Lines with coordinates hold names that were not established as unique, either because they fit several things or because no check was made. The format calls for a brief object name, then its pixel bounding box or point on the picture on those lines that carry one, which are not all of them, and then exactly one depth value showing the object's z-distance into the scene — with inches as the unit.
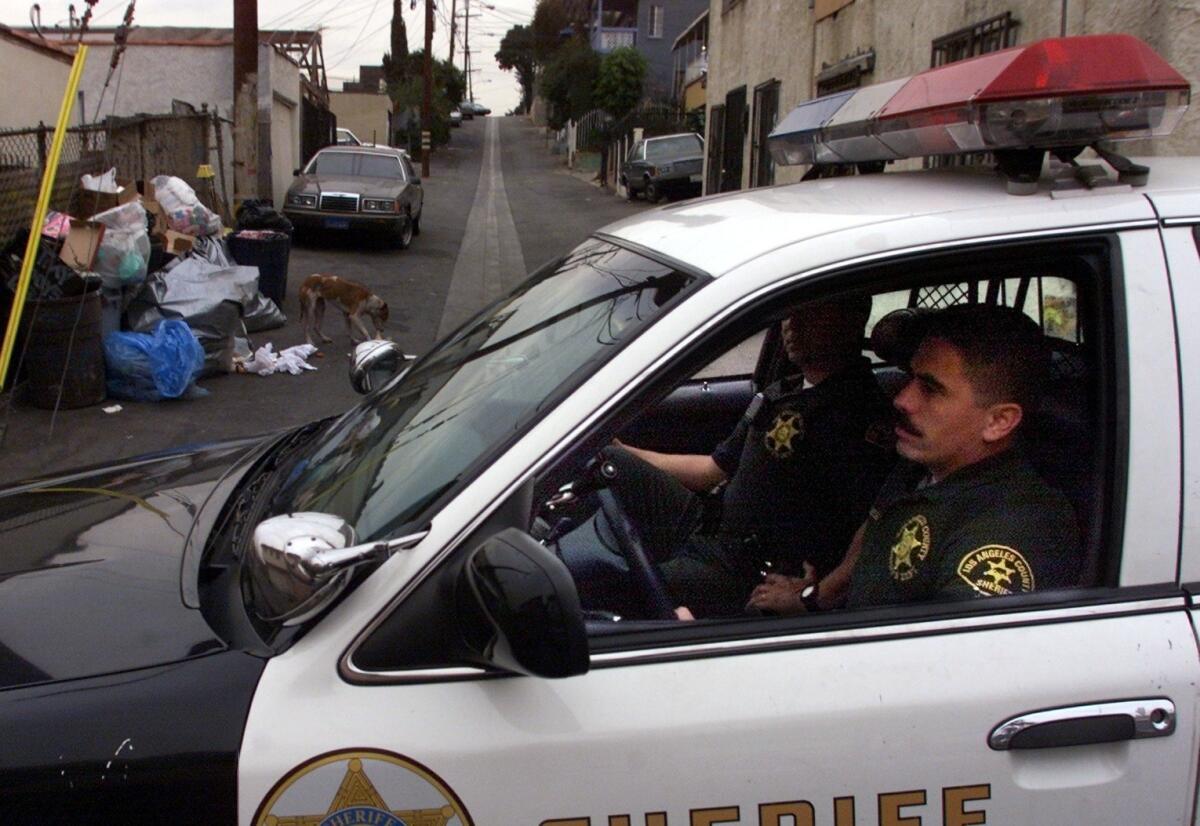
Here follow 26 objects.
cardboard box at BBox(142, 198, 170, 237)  413.1
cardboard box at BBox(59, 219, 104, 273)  330.3
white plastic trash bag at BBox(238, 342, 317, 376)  386.9
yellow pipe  219.6
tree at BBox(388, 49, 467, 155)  2042.3
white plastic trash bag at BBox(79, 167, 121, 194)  374.9
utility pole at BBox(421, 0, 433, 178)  1573.6
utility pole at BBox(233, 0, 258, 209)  592.4
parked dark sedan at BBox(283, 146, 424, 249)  693.3
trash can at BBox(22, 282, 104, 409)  313.3
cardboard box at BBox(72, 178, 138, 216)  361.7
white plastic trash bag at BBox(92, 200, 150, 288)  349.7
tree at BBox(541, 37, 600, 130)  1996.8
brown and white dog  418.0
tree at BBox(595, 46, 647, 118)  1861.5
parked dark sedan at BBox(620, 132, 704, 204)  1079.0
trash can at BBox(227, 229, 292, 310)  484.1
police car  67.0
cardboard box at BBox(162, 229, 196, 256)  398.9
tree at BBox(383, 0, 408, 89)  2393.3
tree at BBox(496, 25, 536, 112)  3157.0
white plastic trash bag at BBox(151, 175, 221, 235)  419.2
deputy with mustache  79.3
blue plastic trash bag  333.4
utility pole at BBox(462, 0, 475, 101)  3058.1
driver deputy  104.7
